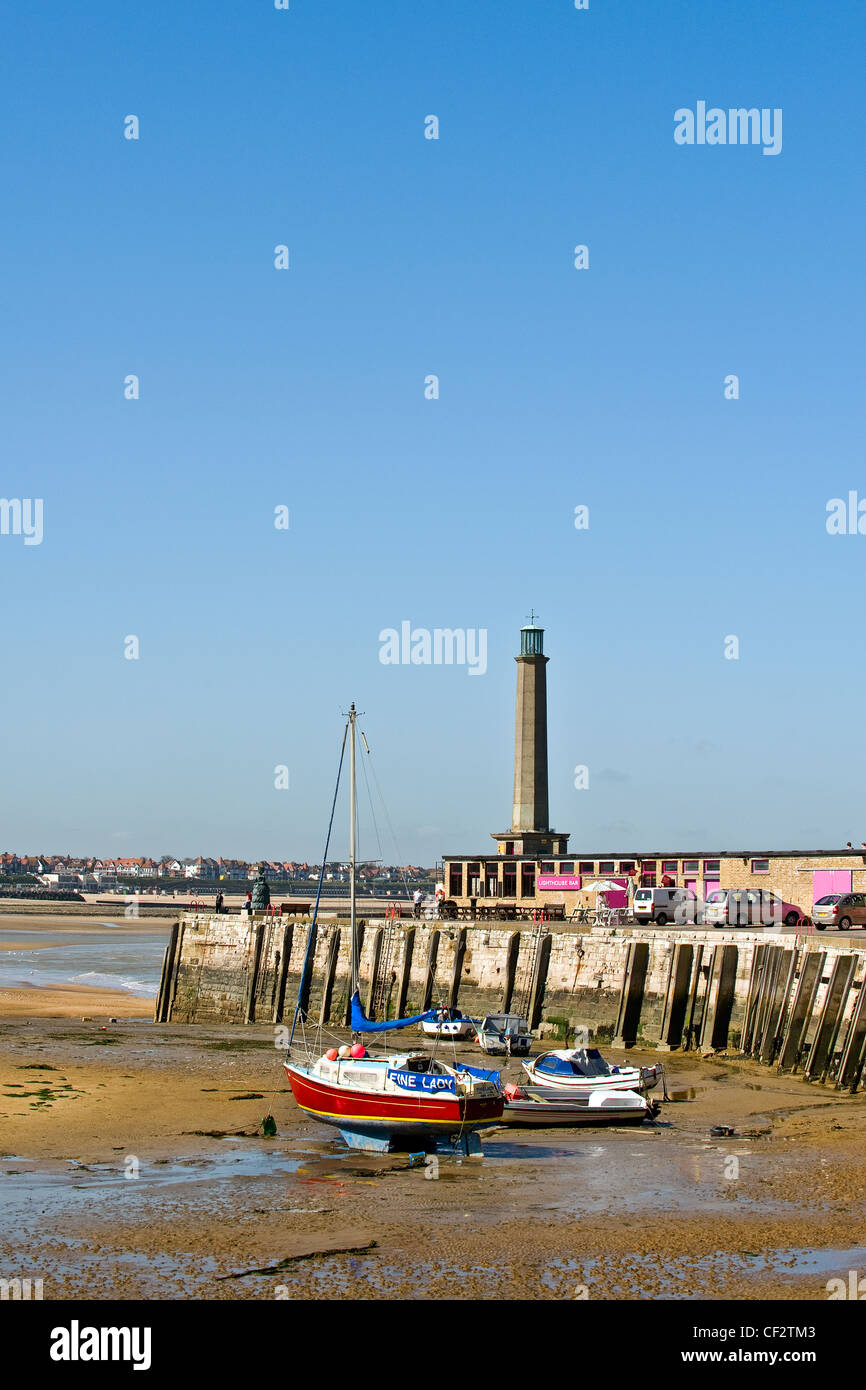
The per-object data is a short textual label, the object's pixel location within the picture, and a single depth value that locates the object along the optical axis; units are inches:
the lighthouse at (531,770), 3671.3
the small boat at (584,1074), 1400.1
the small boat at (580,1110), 1348.4
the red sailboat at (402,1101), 1215.6
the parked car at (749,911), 2047.2
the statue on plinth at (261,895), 2719.0
